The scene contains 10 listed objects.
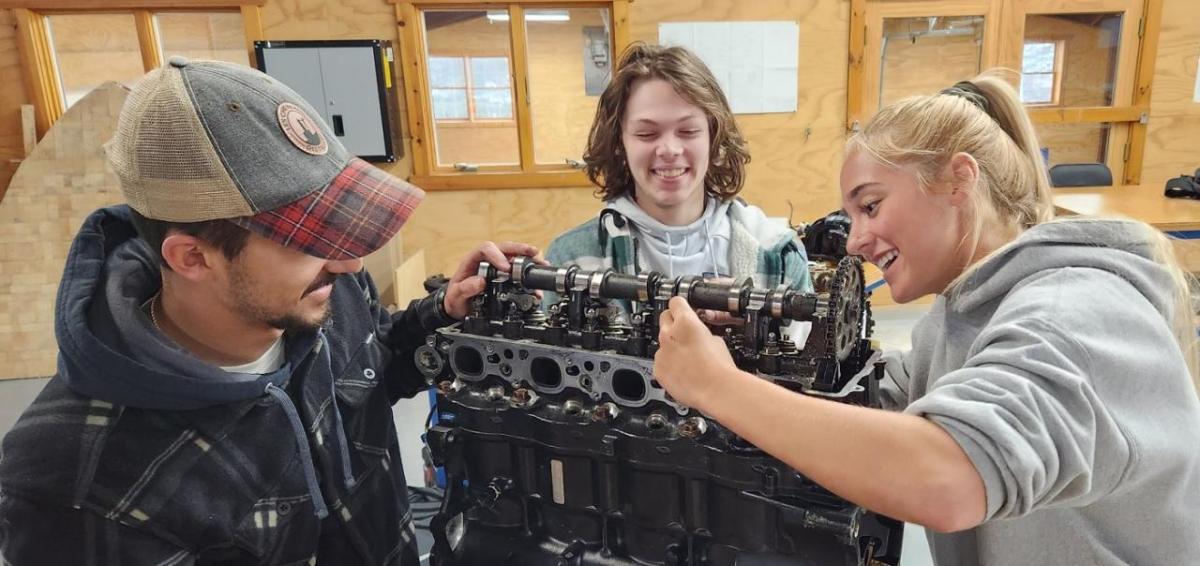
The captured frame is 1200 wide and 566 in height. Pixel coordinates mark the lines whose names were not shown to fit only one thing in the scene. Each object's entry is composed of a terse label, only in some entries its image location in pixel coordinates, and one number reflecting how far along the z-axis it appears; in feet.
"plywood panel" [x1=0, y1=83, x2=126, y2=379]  15.46
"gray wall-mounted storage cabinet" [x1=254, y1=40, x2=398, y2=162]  16.37
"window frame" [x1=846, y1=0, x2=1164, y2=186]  17.07
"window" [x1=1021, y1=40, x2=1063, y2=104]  19.66
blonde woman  2.74
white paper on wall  16.93
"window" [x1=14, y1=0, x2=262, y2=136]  16.17
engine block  3.49
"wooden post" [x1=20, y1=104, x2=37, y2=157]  16.29
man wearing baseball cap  3.44
